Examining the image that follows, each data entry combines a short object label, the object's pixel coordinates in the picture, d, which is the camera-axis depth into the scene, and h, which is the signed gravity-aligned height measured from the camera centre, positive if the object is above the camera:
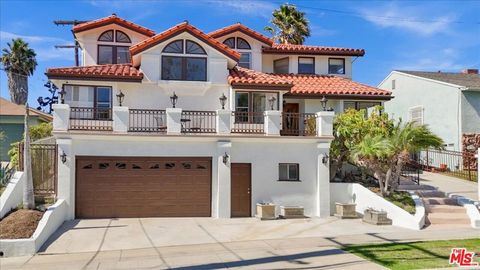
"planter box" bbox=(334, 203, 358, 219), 17.06 -2.44
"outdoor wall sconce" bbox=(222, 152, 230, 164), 17.11 -0.39
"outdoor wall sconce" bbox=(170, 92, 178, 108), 17.55 +2.05
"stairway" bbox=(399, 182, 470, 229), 15.54 -2.33
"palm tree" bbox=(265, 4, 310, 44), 32.94 +9.36
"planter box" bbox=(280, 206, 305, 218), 17.14 -2.51
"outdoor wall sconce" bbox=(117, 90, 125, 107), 17.22 +2.04
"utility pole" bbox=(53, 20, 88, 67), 29.16 +8.43
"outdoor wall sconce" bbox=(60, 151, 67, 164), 16.00 -0.34
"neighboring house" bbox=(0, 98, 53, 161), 32.62 +1.93
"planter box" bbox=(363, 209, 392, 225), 15.62 -2.50
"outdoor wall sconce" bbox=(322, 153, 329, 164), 17.88 -0.48
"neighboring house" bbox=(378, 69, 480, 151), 25.98 +3.11
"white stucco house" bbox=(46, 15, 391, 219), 16.70 +0.41
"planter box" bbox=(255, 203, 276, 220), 16.72 -2.45
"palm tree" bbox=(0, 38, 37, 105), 45.00 +9.04
